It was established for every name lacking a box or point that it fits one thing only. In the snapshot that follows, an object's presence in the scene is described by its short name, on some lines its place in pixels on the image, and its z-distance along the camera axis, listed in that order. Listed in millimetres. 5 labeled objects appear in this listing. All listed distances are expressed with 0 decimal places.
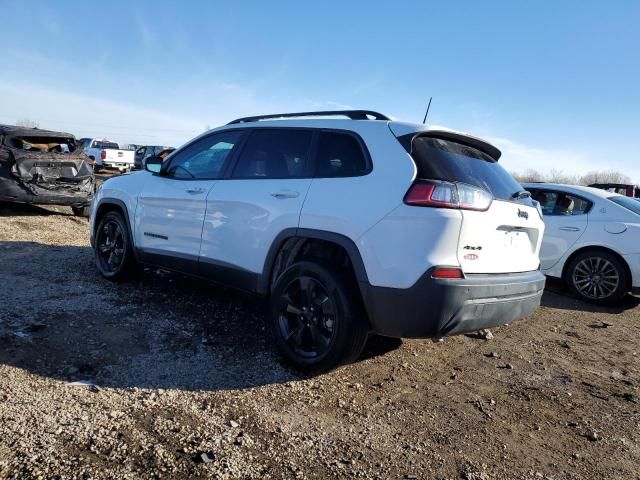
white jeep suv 3172
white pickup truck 25453
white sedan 6676
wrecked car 8953
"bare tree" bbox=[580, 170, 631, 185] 62700
